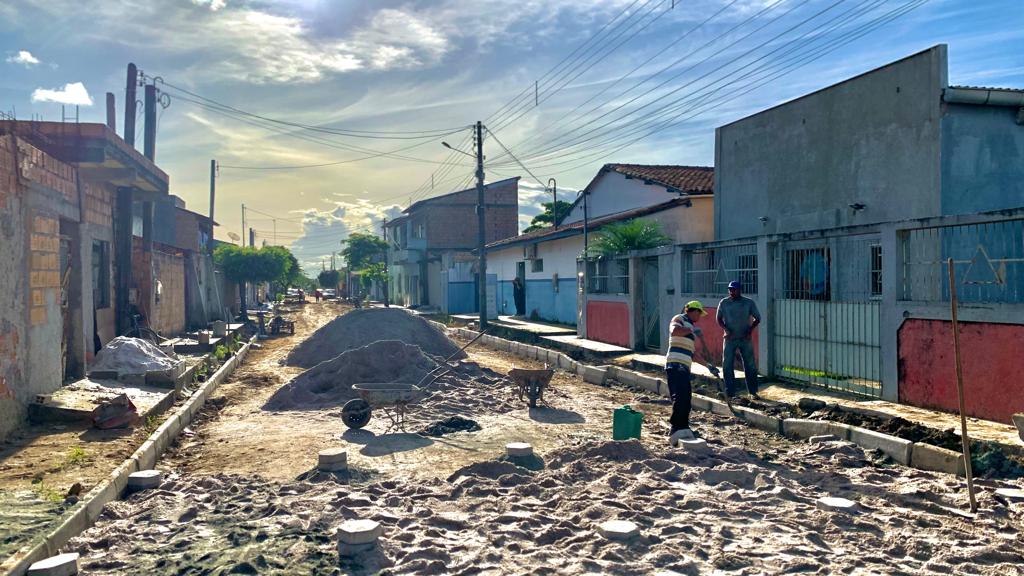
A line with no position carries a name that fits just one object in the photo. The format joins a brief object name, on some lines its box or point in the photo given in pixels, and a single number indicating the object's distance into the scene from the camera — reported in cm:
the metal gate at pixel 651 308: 1698
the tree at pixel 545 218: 4569
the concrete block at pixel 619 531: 517
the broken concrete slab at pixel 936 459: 699
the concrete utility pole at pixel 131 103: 2478
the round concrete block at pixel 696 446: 759
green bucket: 844
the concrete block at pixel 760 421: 934
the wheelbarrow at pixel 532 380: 1096
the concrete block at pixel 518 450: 741
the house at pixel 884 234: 895
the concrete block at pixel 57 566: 447
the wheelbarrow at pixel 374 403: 935
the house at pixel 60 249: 880
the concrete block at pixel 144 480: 659
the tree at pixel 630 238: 1877
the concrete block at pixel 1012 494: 592
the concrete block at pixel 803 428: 878
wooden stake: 571
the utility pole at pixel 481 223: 2730
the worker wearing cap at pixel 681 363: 853
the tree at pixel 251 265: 3541
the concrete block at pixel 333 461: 710
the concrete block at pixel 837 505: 572
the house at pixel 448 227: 4853
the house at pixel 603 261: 1880
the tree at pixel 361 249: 7406
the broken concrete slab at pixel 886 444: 750
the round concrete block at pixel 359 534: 504
